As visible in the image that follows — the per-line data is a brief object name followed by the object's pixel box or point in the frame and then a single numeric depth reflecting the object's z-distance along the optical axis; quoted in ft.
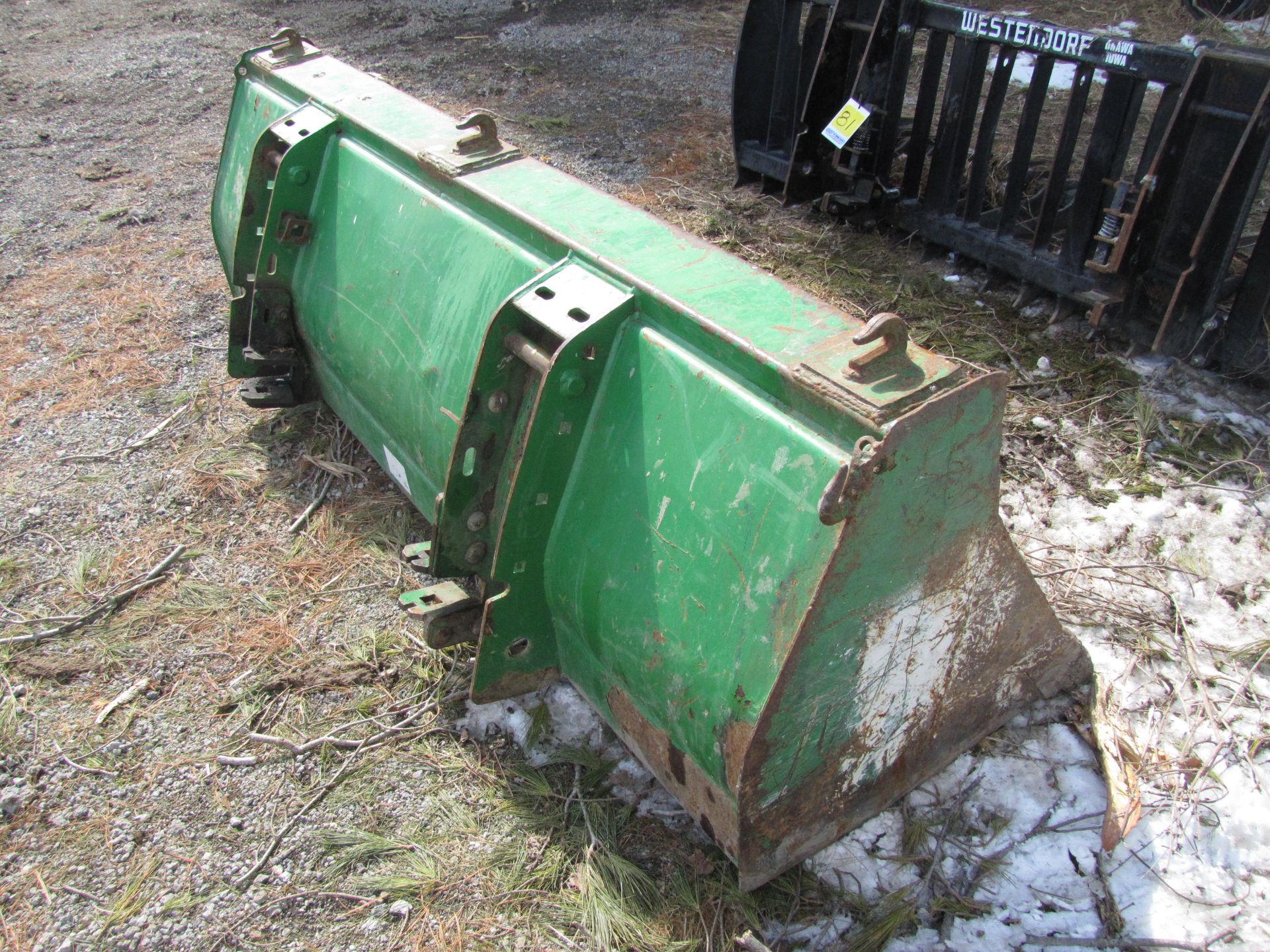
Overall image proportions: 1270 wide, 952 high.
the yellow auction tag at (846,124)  14.37
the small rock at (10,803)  7.76
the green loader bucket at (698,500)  5.49
